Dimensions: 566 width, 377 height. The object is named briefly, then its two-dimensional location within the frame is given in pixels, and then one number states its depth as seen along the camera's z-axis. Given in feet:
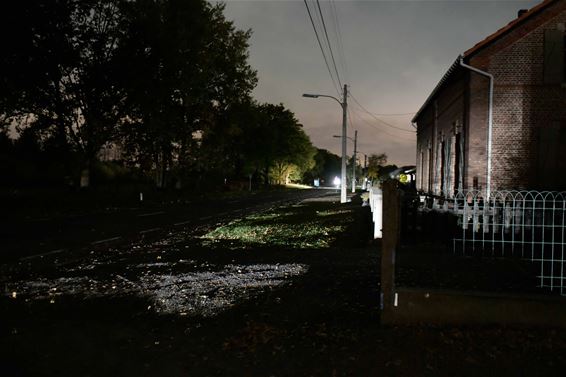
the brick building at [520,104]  49.57
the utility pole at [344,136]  86.79
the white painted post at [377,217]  34.94
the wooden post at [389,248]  16.21
